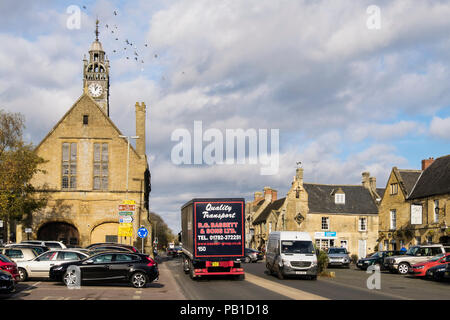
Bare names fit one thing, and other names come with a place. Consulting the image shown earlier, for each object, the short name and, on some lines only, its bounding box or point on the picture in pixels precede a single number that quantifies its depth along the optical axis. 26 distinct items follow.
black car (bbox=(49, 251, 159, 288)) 22.33
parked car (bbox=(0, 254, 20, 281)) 20.48
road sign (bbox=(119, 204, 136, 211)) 35.41
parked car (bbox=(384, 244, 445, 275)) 33.97
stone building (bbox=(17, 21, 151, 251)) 52.38
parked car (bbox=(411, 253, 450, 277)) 30.73
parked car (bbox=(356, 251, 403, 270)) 38.76
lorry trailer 26.03
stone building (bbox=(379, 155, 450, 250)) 45.97
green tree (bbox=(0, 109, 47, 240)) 39.97
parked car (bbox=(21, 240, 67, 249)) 40.04
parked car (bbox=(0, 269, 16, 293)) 17.72
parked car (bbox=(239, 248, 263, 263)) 51.81
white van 27.20
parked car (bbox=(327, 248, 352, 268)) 42.34
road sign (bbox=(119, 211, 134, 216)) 34.91
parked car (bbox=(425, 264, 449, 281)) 28.00
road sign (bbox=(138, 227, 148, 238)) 38.97
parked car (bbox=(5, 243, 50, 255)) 29.53
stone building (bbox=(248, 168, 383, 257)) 68.06
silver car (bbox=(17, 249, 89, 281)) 25.14
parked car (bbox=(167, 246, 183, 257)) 64.53
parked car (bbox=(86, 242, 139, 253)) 34.82
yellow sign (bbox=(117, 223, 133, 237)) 36.18
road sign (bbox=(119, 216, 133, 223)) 34.97
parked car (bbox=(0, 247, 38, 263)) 25.60
